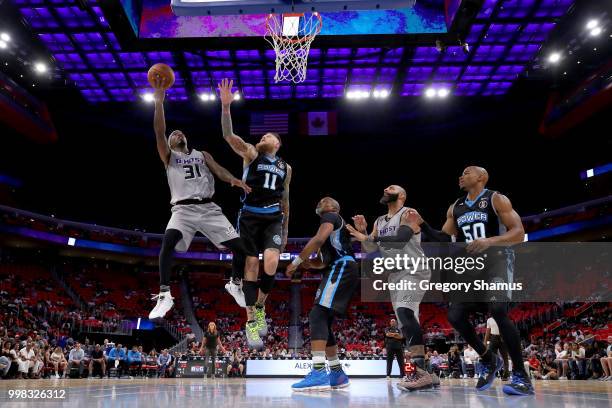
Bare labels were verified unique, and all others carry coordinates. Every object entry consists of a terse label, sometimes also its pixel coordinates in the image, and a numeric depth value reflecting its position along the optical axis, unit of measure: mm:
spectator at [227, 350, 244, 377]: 17606
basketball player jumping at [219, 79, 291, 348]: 5387
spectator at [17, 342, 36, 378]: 13422
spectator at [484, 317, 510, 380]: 9370
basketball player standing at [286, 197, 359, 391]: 5062
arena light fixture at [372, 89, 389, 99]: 23719
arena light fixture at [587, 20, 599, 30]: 18609
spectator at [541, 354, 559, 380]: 14781
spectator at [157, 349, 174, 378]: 17969
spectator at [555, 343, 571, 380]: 14758
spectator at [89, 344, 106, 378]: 15720
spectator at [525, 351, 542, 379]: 15305
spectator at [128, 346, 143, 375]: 17725
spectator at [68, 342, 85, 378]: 15383
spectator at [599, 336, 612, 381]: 13047
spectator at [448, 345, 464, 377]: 17078
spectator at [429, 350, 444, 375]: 17044
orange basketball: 5375
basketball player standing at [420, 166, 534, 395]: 4707
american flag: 24891
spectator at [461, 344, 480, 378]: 16375
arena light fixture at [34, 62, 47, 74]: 21312
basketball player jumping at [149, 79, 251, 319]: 5371
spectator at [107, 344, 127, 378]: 17125
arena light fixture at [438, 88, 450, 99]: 23250
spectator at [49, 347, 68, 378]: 15086
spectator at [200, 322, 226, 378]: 14094
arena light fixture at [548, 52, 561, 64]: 20562
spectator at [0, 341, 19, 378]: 13271
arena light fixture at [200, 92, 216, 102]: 23372
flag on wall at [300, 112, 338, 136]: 25281
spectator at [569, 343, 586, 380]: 14320
